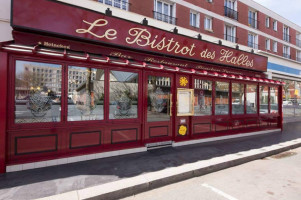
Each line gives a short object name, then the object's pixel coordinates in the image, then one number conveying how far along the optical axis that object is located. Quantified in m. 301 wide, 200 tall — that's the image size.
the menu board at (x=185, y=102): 5.84
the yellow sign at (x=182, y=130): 5.95
